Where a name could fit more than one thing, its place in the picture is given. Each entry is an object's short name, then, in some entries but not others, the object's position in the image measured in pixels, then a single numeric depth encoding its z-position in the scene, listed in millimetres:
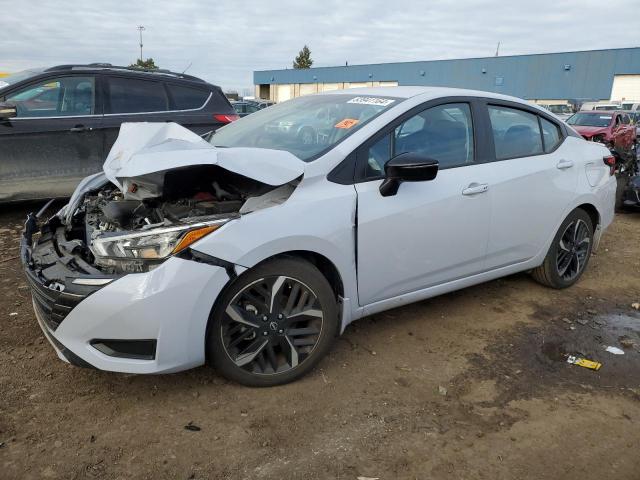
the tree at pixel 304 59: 70500
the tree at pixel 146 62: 48125
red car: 15539
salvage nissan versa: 2578
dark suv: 5527
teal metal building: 37094
